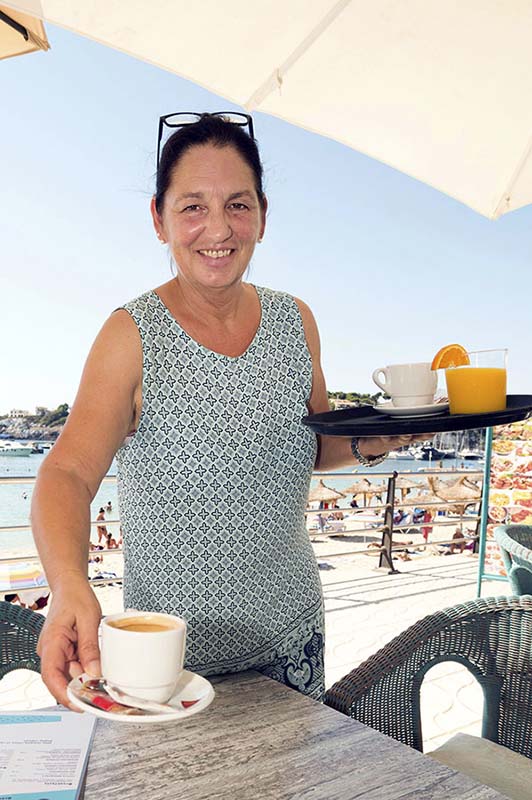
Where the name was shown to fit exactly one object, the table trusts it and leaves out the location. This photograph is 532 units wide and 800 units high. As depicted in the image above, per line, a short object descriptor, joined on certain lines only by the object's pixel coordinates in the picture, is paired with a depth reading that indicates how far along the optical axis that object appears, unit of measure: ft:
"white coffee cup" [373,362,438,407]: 5.26
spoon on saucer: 2.62
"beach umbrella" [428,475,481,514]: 32.96
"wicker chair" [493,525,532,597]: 8.98
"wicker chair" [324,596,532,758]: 4.86
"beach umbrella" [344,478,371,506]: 32.70
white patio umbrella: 7.54
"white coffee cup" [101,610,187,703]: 2.68
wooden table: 3.06
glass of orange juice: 4.91
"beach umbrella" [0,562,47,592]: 23.22
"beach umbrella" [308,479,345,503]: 29.89
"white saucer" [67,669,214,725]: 2.49
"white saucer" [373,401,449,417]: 5.01
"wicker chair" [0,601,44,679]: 5.01
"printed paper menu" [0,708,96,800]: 3.04
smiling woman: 4.41
